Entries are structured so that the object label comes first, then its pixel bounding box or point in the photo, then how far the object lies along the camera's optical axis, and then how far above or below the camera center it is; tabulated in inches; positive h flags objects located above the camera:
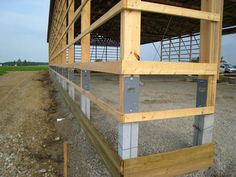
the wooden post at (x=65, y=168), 93.1 -41.1
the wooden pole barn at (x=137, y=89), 62.4 -5.6
